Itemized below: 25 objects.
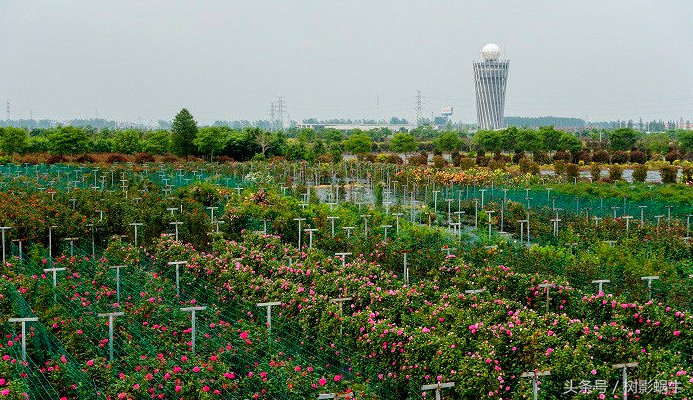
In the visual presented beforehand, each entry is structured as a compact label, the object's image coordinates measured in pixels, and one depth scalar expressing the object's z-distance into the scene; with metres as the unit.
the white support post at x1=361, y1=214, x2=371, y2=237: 16.30
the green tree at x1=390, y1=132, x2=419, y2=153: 56.22
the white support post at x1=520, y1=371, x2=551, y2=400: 7.00
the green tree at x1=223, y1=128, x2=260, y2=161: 45.56
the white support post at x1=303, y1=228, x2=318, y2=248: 15.18
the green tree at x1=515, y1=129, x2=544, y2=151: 56.00
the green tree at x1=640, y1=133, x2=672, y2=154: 54.13
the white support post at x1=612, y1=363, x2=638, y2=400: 7.23
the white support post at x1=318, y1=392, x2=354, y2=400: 6.98
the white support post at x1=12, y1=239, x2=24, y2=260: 14.13
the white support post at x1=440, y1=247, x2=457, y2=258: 13.39
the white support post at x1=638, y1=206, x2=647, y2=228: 17.25
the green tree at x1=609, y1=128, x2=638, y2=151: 56.41
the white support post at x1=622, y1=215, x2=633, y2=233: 16.42
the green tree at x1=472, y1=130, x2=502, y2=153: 59.19
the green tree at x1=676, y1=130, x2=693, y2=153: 54.47
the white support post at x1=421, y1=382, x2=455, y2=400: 6.71
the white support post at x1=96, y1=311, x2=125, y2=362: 8.56
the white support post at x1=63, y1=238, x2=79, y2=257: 14.41
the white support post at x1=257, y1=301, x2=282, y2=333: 9.05
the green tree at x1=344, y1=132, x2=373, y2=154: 51.94
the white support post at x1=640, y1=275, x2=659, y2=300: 9.86
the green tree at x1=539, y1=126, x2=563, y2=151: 55.66
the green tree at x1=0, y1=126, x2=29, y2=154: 46.66
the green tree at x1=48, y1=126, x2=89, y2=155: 44.47
